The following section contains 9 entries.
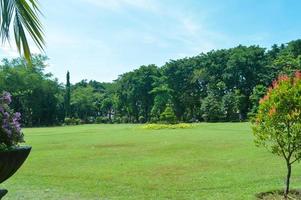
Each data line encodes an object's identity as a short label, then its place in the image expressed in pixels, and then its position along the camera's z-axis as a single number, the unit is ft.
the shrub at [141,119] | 169.72
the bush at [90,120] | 181.19
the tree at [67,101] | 184.79
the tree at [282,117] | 17.89
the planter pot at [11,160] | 9.97
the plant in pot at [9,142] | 10.04
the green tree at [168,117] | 111.49
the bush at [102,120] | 173.53
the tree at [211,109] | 140.28
